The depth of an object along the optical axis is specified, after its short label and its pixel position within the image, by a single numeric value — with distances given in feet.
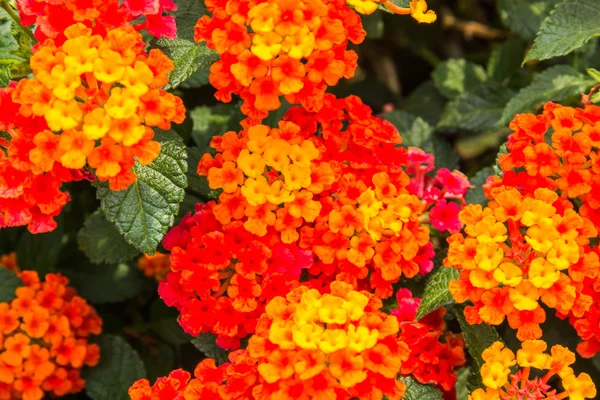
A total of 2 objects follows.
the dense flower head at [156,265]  1.71
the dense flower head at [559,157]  1.43
